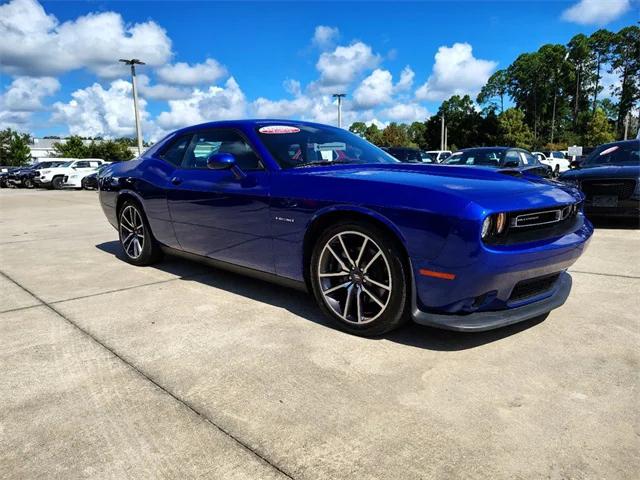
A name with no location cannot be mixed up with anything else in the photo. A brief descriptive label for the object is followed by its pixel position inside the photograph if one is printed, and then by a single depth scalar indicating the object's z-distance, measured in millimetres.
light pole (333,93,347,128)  36781
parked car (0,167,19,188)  29545
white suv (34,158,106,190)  23703
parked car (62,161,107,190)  23625
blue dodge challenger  2436
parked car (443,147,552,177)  9438
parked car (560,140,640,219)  6551
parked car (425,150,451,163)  23314
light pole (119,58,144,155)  26422
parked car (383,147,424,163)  14992
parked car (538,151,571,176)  25764
